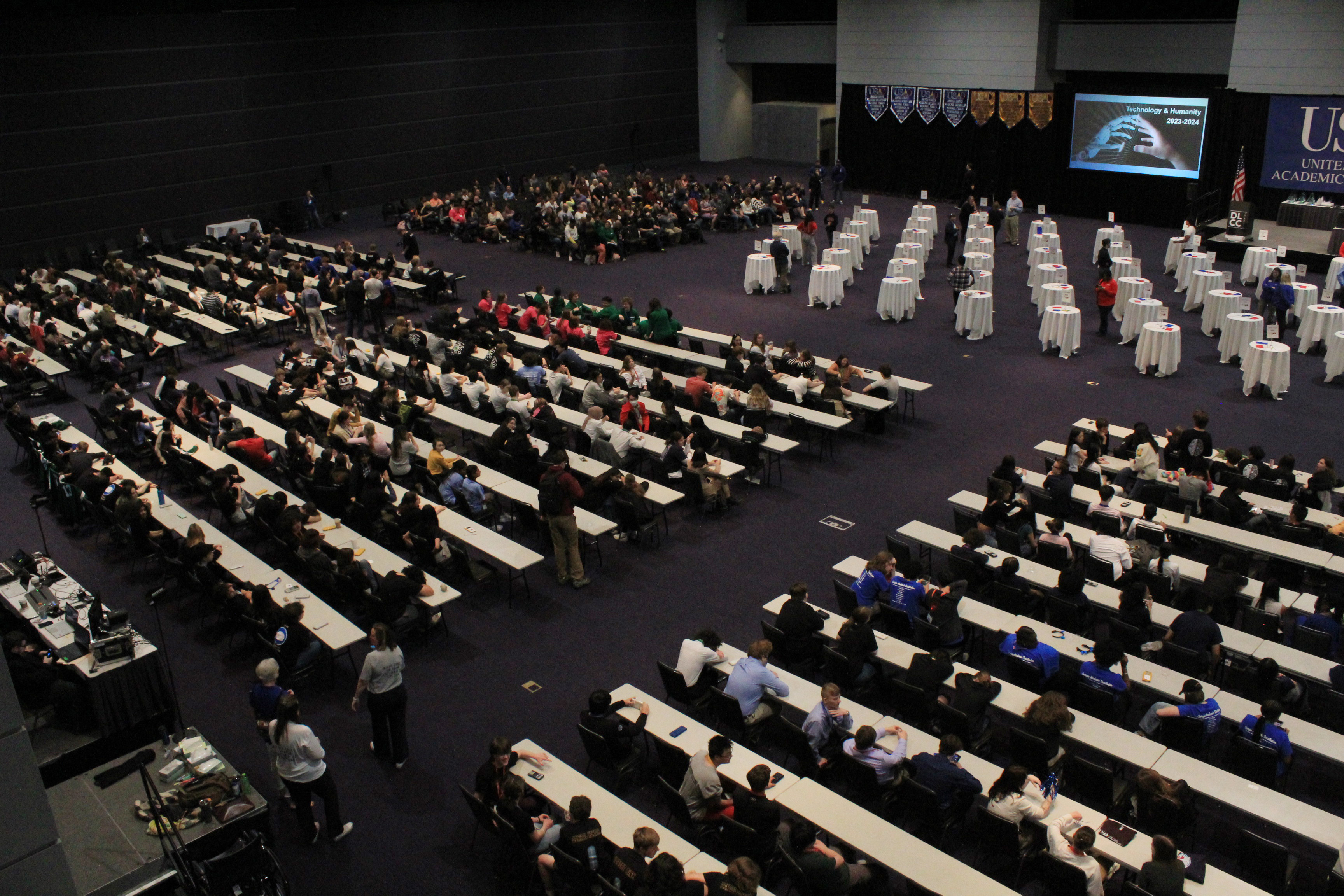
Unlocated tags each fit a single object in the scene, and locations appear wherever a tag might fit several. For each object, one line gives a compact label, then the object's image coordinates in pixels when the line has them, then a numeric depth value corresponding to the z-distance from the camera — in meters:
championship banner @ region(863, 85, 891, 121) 32.34
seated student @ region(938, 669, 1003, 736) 7.93
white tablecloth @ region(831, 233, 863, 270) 22.97
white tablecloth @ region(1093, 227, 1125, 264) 21.62
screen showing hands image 25.84
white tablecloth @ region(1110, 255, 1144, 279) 19.44
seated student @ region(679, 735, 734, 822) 7.15
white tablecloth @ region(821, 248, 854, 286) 21.62
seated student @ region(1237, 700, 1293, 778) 7.39
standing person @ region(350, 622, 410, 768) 8.01
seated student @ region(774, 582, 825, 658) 9.00
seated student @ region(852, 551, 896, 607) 9.55
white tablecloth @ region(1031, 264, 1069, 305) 19.72
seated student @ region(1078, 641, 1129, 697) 8.08
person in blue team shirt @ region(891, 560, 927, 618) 9.42
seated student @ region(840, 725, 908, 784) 7.45
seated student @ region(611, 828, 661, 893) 6.25
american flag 24.33
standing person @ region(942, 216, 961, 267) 22.52
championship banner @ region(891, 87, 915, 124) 31.70
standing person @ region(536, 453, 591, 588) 10.61
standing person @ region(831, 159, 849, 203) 30.33
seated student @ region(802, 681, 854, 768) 7.74
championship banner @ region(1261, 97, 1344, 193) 23.03
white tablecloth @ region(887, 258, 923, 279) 19.92
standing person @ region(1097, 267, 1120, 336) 17.94
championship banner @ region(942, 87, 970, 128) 30.36
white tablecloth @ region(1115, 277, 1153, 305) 18.23
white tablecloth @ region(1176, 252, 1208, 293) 19.72
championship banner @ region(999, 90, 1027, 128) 29.09
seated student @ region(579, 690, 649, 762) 7.85
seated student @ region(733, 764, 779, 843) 6.79
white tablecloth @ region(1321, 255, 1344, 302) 18.52
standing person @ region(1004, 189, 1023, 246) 24.78
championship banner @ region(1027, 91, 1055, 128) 28.55
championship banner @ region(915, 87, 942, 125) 31.03
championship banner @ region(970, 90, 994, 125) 29.78
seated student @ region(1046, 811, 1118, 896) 6.43
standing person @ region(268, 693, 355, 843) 7.30
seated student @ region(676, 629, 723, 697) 8.62
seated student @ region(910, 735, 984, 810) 7.14
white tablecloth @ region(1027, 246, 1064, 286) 21.20
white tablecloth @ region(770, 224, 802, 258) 23.78
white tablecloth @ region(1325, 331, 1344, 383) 15.69
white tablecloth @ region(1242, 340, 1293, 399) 15.15
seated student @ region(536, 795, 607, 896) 6.56
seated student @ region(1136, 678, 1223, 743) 7.68
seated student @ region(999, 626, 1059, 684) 8.34
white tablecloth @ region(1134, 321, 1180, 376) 16.27
